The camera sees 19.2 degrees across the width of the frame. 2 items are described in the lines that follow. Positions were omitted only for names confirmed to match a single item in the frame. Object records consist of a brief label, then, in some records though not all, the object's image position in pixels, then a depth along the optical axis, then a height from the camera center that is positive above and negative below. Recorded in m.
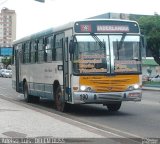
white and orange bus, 15.56 +0.25
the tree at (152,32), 51.29 +4.12
